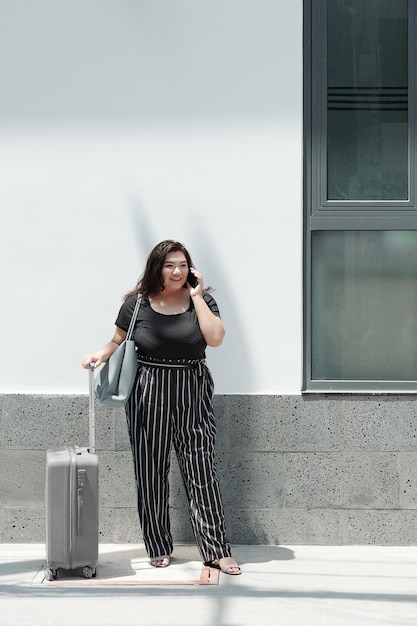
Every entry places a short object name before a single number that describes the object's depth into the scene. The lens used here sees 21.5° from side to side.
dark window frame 6.65
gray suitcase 5.84
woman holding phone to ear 6.06
